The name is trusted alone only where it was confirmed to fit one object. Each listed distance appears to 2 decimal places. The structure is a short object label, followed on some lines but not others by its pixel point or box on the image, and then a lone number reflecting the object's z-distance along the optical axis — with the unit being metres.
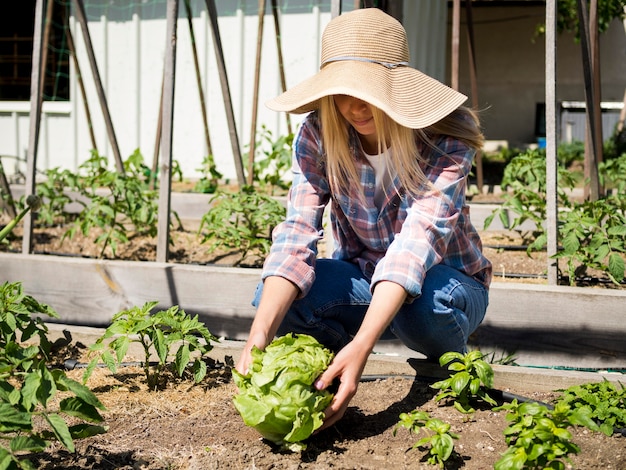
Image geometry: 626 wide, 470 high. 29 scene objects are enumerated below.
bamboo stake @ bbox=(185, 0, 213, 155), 5.48
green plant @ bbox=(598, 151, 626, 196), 4.48
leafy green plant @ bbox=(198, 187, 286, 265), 3.92
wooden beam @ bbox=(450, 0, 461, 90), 4.69
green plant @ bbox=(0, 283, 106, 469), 1.58
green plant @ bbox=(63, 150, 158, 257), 4.18
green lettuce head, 1.88
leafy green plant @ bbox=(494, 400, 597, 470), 1.72
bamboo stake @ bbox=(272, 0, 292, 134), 5.75
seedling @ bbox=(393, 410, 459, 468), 1.86
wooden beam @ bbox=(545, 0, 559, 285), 3.15
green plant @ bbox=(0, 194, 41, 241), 2.41
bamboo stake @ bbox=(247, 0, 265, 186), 5.16
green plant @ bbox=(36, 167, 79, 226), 4.81
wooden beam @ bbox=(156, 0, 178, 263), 3.53
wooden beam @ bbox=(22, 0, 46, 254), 3.77
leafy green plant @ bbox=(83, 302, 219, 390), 2.37
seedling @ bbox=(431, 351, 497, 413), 2.13
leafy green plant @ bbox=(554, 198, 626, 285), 3.19
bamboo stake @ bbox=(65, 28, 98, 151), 5.90
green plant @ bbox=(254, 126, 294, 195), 5.18
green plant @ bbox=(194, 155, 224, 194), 5.61
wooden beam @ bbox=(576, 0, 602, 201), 3.98
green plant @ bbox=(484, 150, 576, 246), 3.88
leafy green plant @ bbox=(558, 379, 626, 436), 2.05
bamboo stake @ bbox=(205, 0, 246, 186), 4.77
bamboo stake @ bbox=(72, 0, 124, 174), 5.07
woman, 2.09
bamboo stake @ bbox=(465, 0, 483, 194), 5.50
